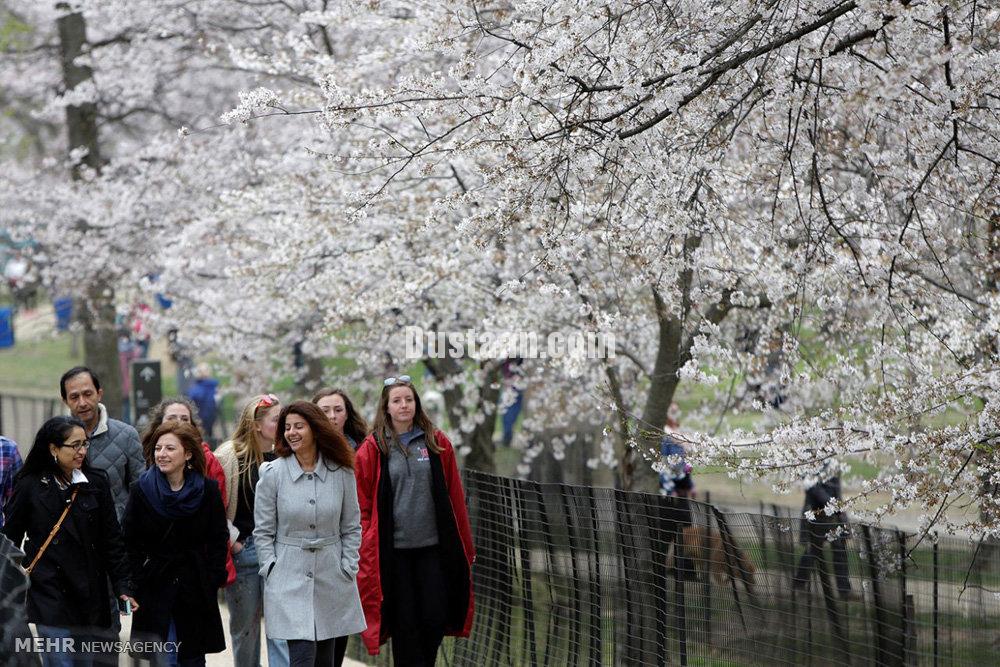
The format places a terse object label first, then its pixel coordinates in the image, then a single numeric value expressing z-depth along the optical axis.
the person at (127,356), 55.97
